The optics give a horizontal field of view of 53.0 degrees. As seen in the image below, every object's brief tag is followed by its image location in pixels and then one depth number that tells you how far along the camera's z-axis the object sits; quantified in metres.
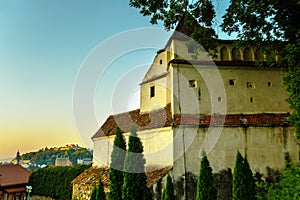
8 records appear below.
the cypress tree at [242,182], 11.97
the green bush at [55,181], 27.55
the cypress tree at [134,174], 12.02
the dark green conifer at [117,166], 13.20
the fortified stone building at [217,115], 14.66
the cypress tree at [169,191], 12.84
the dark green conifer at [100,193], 13.89
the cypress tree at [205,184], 12.17
